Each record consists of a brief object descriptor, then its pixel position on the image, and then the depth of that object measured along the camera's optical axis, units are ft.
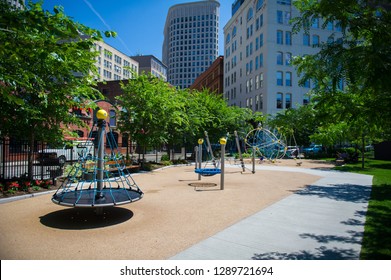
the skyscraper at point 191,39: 543.27
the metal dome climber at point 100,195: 21.91
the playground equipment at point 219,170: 38.60
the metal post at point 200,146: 52.04
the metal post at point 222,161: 38.52
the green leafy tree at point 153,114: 61.98
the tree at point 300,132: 112.78
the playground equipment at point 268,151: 105.44
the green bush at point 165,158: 83.00
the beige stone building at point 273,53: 157.38
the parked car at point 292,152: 113.66
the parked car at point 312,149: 127.48
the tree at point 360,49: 13.03
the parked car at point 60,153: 40.81
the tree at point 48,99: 30.86
